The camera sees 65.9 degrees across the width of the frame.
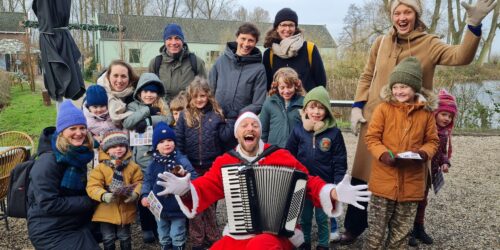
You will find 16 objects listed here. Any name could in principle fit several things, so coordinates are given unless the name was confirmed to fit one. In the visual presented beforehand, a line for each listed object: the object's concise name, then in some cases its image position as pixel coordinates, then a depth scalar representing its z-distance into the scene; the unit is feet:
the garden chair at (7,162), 13.64
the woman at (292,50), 14.02
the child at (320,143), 12.31
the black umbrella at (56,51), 15.66
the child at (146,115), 13.46
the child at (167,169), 12.01
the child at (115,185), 11.66
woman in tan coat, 10.89
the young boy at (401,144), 11.10
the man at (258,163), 9.32
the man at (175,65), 15.31
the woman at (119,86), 13.62
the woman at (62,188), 10.62
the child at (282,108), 13.20
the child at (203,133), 13.23
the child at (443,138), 13.66
